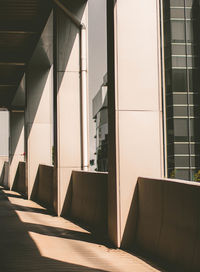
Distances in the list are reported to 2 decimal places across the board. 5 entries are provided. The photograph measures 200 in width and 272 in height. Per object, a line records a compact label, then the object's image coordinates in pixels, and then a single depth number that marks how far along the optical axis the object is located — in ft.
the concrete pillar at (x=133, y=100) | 24.61
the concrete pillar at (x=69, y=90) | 41.27
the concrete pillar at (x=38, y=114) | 61.67
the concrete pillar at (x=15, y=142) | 86.63
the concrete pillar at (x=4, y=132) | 146.82
